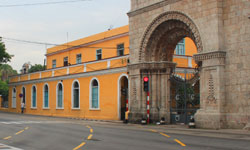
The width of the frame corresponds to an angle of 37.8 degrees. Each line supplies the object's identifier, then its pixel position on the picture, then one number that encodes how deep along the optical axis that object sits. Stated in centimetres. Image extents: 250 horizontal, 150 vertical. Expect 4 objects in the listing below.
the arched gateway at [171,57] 1866
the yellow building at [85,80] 2894
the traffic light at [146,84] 2380
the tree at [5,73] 7919
